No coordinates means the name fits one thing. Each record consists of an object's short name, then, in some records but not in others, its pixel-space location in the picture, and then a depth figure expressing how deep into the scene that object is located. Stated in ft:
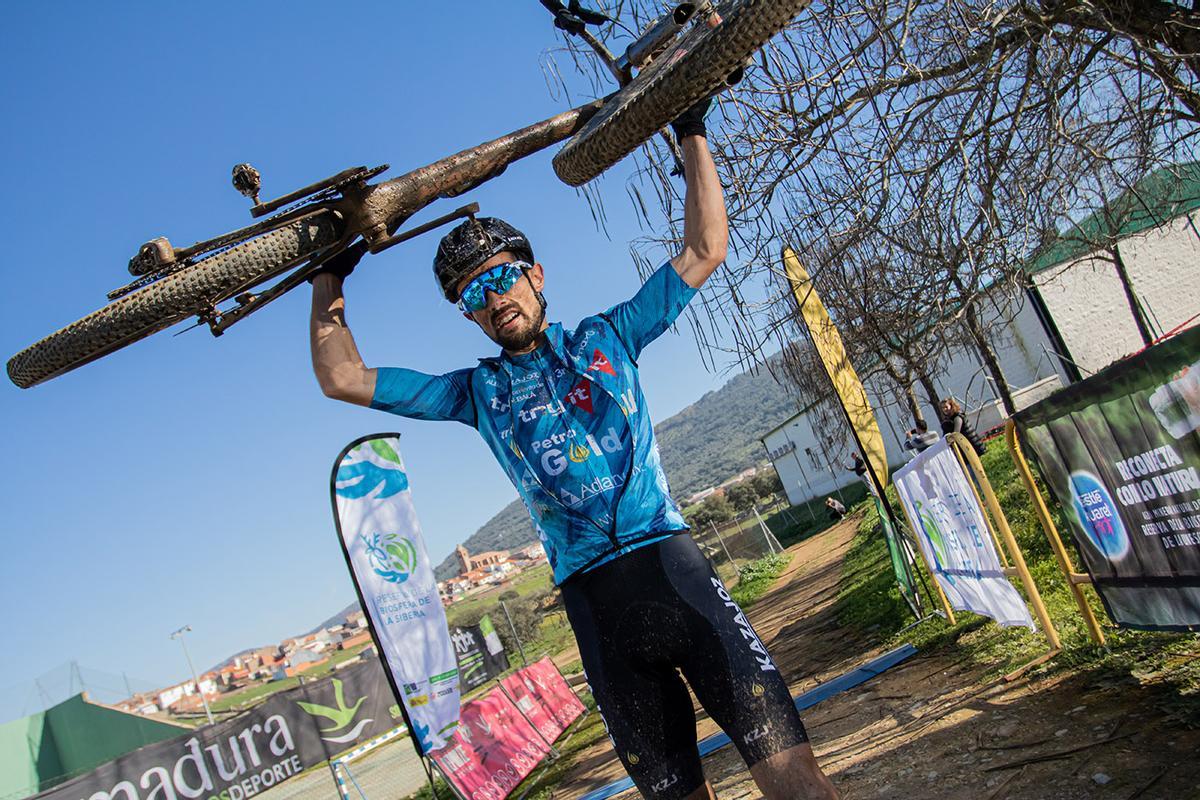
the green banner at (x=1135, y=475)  11.09
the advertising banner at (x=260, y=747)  30.25
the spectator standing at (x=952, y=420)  38.78
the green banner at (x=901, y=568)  26.53
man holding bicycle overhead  7.40
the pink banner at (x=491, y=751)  27.43
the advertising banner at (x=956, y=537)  18.71
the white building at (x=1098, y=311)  95.66
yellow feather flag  20.02
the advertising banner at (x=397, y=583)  23.65
